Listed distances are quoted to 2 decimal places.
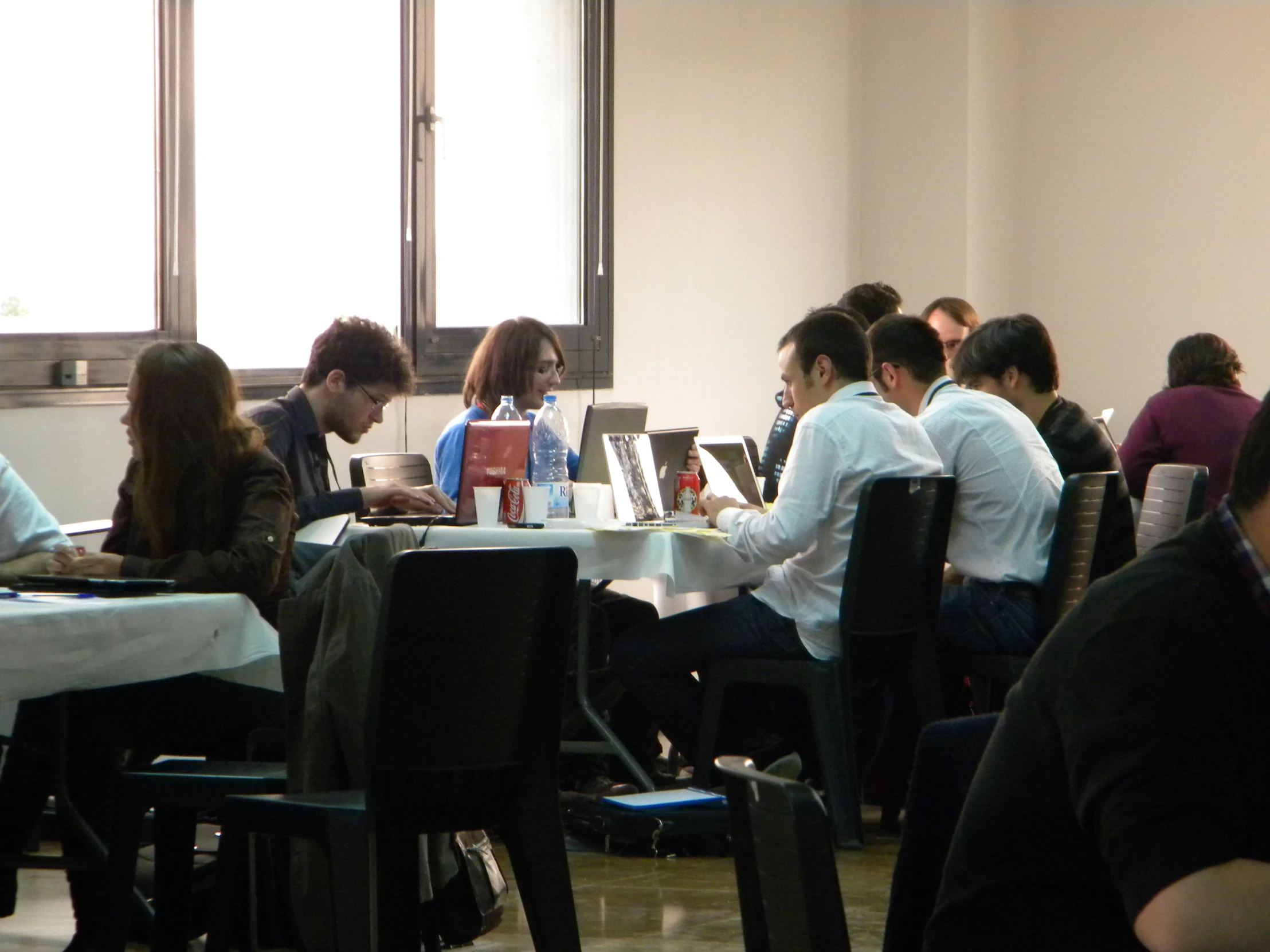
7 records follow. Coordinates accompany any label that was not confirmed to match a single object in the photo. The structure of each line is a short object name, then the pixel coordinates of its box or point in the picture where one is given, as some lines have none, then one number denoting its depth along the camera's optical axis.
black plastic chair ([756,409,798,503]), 10.88
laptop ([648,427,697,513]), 8.85
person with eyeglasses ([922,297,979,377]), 13.35
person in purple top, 11.99
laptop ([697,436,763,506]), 9.19
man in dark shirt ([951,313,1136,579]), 9.23
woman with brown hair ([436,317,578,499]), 9.91
